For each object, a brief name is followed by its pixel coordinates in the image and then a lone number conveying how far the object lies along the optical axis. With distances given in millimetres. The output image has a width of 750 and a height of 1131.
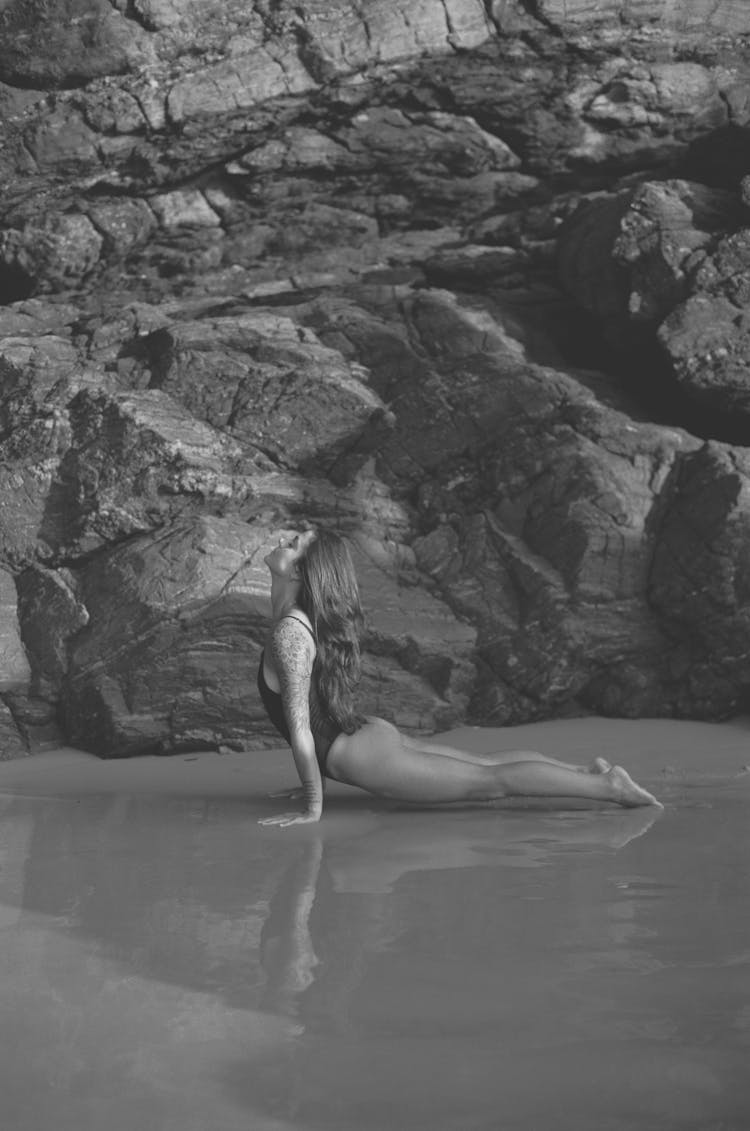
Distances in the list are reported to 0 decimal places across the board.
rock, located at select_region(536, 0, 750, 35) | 11734
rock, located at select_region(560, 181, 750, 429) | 8125
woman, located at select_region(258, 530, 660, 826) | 5043
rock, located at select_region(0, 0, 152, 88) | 11000
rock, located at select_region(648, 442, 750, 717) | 7324
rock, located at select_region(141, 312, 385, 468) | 8547
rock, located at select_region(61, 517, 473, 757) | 7223
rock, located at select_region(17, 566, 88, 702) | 7484
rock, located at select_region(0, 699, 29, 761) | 7348
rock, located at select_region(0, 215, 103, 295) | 10508
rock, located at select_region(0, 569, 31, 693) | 7461
